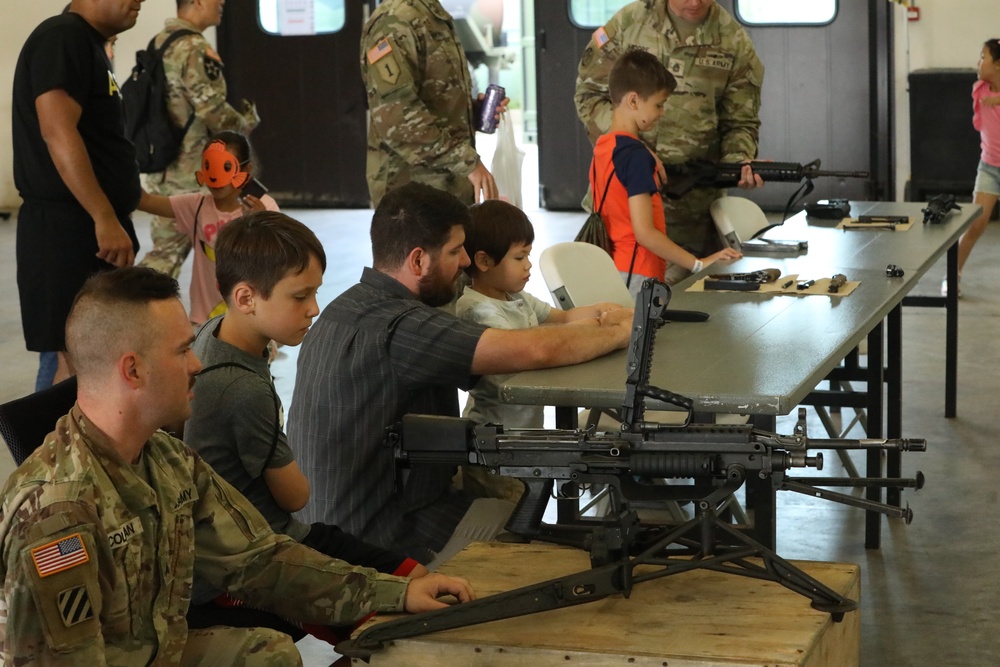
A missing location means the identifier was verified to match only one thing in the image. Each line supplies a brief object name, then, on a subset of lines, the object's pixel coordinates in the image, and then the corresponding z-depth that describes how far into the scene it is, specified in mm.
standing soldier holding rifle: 5238
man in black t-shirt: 3697
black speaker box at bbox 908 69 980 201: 8992
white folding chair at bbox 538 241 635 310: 3645
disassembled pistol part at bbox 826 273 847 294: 3588
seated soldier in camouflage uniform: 1671
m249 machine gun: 2000
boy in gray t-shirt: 2248
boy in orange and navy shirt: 4406
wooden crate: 1886
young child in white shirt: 3102
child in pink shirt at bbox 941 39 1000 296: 7438
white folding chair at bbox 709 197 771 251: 4914
